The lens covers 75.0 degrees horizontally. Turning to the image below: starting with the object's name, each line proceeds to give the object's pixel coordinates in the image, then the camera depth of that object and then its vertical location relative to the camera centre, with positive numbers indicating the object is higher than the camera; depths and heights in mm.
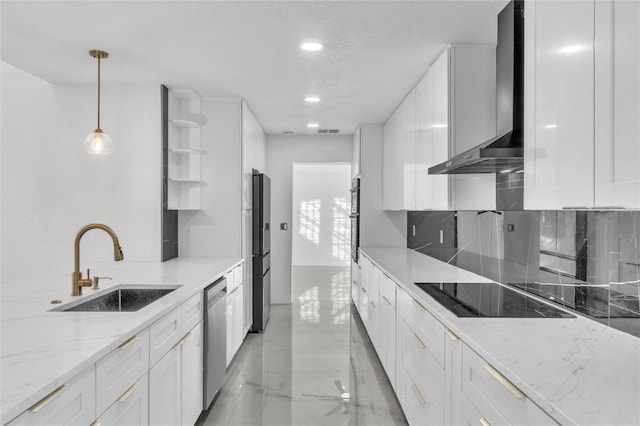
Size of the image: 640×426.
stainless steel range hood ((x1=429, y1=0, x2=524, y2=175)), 1824 +538
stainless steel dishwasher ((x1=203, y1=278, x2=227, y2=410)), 2754 -893
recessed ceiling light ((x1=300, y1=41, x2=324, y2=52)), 2689 +1091
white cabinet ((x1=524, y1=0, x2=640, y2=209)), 1113 +340
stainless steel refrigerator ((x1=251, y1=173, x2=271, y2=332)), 4551 -432
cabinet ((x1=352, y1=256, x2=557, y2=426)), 1254 -686
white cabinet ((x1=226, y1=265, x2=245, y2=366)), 3441 -881
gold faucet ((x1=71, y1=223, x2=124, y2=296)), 2208 -267
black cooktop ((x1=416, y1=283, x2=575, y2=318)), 1833 -444
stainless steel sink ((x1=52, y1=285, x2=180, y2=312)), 2516 -518
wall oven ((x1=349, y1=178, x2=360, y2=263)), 5176 -99
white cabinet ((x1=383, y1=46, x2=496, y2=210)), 2629 +611
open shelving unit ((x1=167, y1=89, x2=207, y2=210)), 3857 +607
